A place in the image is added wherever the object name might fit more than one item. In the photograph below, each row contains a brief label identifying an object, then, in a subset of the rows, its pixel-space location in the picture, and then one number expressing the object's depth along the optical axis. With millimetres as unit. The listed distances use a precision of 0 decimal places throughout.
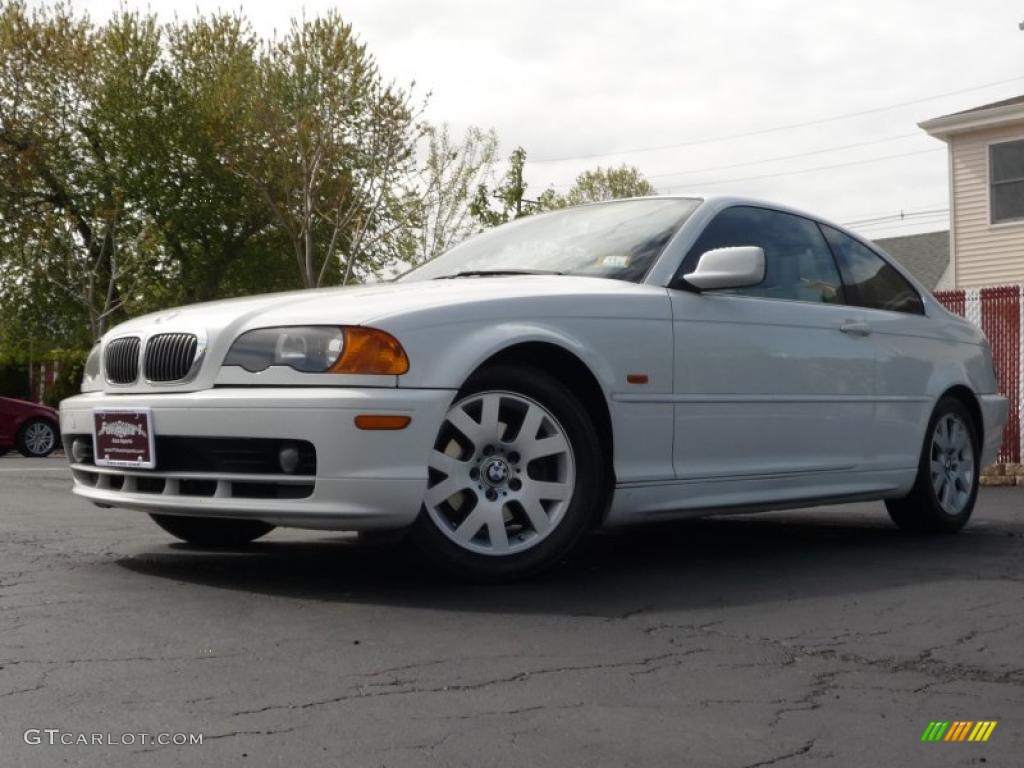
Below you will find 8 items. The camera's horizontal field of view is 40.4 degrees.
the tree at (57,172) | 31328
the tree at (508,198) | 32688
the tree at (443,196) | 32156
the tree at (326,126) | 28453
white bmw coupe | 4562
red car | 20047
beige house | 24922
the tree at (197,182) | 34344
